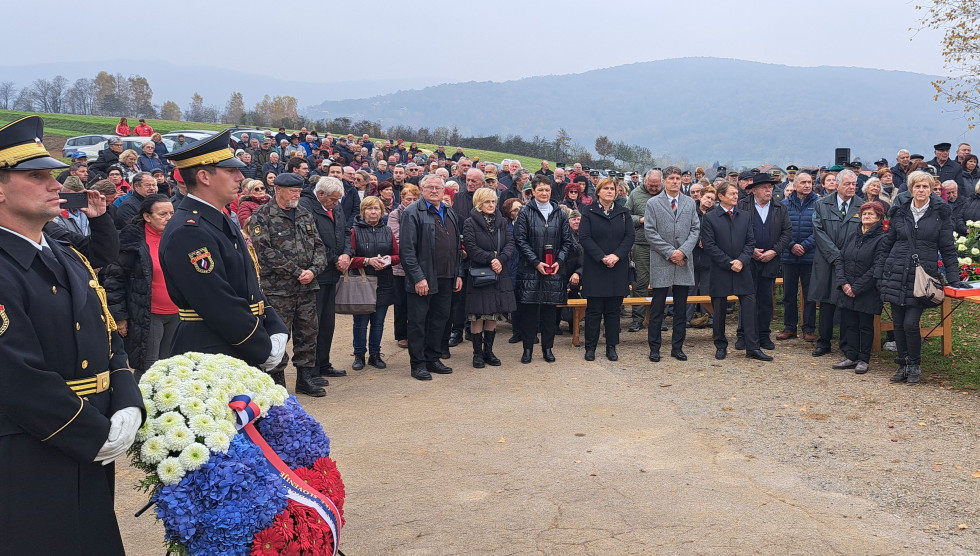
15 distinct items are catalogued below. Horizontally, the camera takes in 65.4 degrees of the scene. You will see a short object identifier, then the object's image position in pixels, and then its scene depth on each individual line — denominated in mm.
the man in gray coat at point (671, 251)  9477
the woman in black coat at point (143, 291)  6594
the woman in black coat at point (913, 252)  7957
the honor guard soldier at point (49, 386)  2607
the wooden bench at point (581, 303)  10250
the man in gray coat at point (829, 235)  9594
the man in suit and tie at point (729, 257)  9445
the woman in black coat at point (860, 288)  8664
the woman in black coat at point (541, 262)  9133
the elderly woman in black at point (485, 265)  8922
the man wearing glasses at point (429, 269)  8383
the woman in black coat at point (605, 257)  9289
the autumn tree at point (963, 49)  14250
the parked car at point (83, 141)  31141
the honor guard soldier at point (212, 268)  4082
